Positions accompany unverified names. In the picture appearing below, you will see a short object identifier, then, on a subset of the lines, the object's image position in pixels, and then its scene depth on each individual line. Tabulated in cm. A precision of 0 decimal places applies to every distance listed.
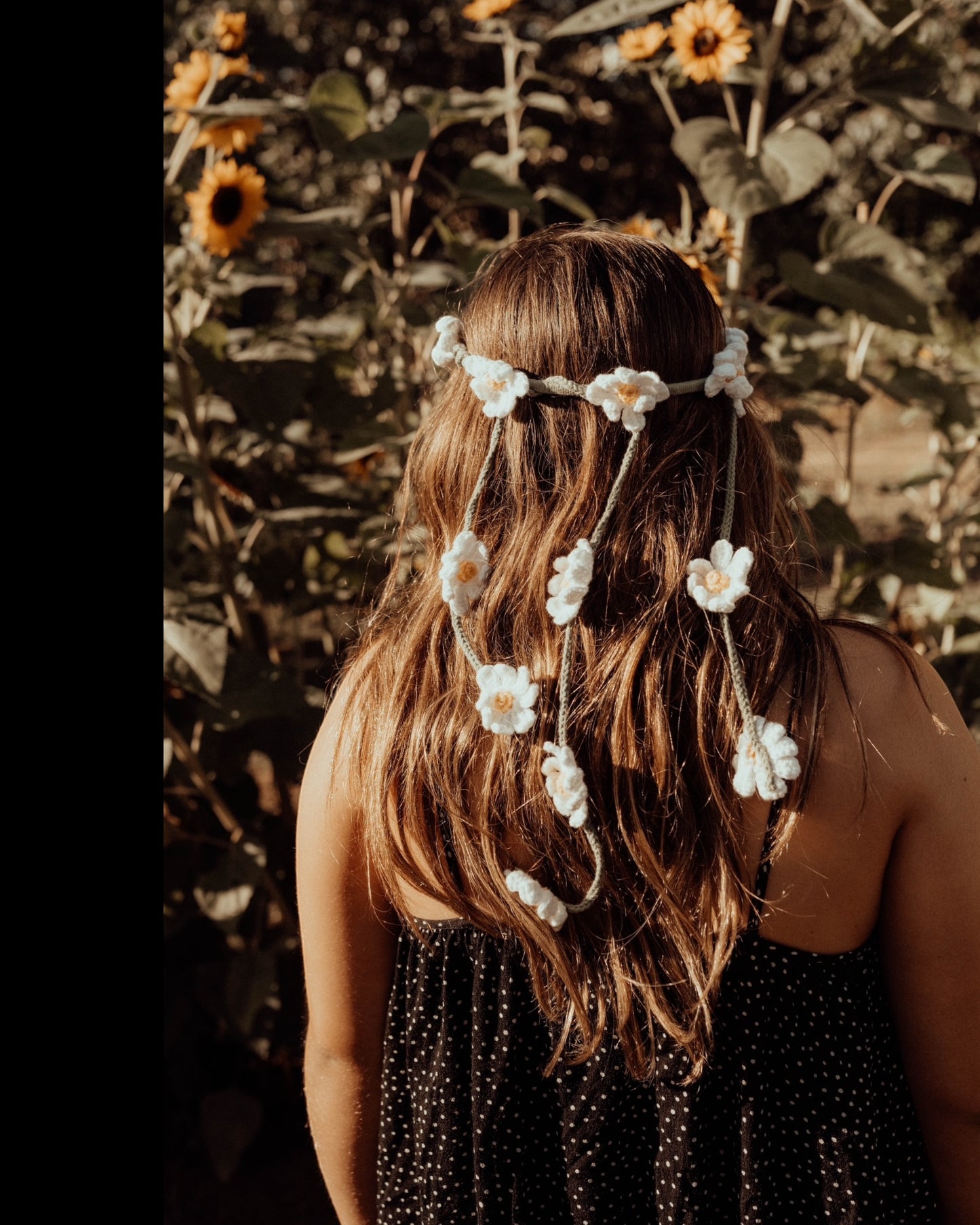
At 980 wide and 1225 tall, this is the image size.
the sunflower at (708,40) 190
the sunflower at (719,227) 190
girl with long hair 104
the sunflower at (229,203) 196
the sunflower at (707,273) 187
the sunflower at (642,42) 206
